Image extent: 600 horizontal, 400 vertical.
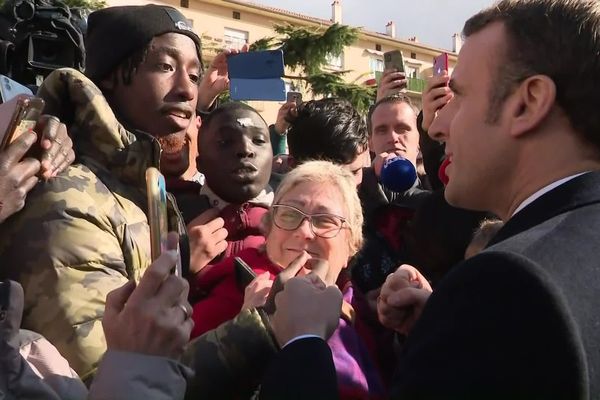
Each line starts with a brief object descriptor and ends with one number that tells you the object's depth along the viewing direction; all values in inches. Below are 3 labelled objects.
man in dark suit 42.0
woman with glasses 74.5
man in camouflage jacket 61.3
